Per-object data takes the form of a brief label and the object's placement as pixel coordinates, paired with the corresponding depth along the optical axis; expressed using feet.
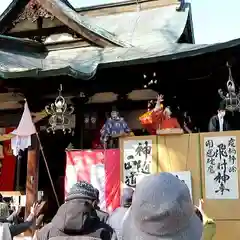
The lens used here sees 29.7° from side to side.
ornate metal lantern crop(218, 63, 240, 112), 22.49
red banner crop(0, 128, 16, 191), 31.63
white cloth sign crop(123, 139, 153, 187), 23.11
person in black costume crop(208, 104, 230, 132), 23.50
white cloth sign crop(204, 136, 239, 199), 21.61
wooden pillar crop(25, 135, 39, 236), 25.90
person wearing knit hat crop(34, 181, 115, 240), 9.47
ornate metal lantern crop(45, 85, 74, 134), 24.73
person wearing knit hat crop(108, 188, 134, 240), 15.58
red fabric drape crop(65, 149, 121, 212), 23.80
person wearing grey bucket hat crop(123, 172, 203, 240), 5.19
